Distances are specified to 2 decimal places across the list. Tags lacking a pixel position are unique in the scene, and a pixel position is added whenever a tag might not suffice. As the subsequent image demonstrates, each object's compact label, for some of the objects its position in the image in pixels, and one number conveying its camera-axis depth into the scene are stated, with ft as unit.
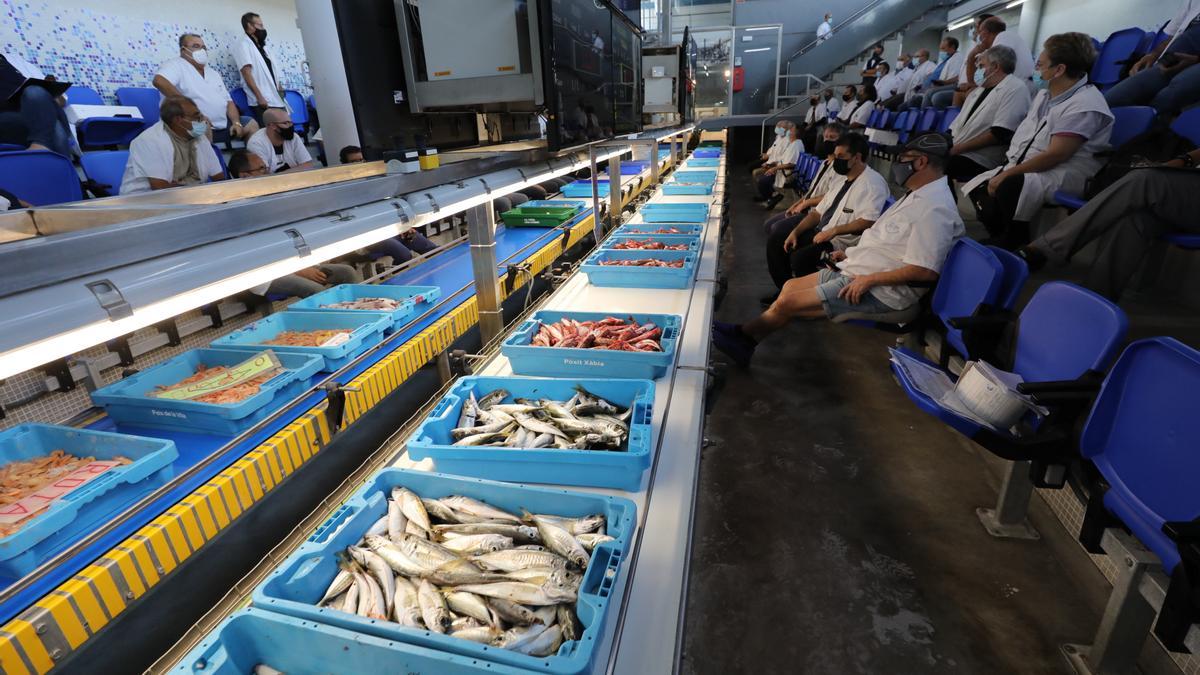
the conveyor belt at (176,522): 4.37
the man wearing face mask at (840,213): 14.40
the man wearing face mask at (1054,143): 12.11
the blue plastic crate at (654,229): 13.26
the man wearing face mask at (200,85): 16.98
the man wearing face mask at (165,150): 11.68
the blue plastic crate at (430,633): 3.08
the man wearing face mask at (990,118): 14.96
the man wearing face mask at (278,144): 15.88
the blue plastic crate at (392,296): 10.17
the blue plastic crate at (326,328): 8.33
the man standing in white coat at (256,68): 19.66
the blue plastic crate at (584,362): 6.43
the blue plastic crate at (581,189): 21.31
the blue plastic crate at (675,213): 15.35
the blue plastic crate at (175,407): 6.77
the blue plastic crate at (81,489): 4.67
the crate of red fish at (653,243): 11.96
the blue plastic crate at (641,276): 9.92
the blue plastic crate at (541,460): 4.71
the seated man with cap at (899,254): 10.44
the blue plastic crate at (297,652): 3.09
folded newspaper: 6.82
